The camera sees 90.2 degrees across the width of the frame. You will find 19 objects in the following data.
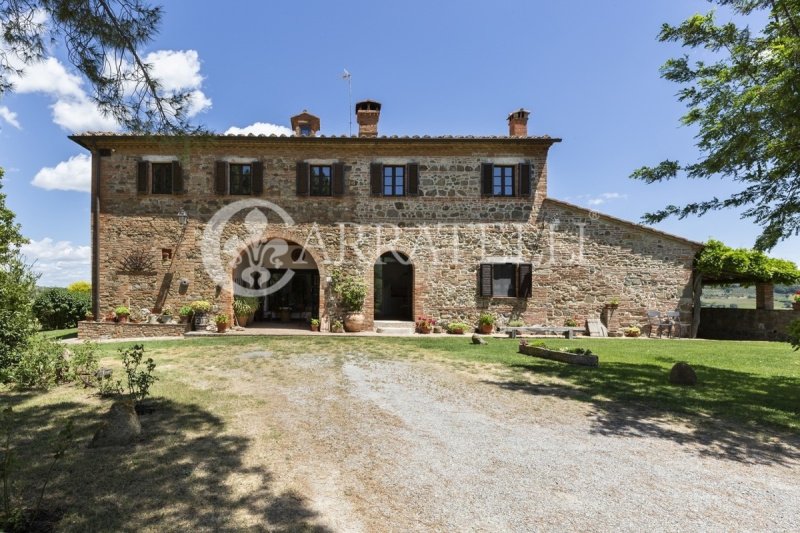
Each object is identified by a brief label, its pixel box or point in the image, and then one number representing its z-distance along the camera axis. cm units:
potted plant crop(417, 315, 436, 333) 1446
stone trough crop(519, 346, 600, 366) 872
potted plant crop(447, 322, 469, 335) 1440
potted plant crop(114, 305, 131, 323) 1375
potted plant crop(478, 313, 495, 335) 1452
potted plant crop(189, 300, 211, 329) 1393
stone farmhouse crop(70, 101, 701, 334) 1452
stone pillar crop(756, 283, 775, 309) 1527
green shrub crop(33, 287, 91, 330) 1644
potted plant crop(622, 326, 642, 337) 1455
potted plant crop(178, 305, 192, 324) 1387
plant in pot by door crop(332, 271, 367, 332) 1439
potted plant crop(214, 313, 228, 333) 1400
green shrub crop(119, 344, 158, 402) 546
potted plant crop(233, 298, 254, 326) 1471
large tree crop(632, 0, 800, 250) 541
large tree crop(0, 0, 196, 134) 480
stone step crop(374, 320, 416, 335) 1456
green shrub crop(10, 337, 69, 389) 630
